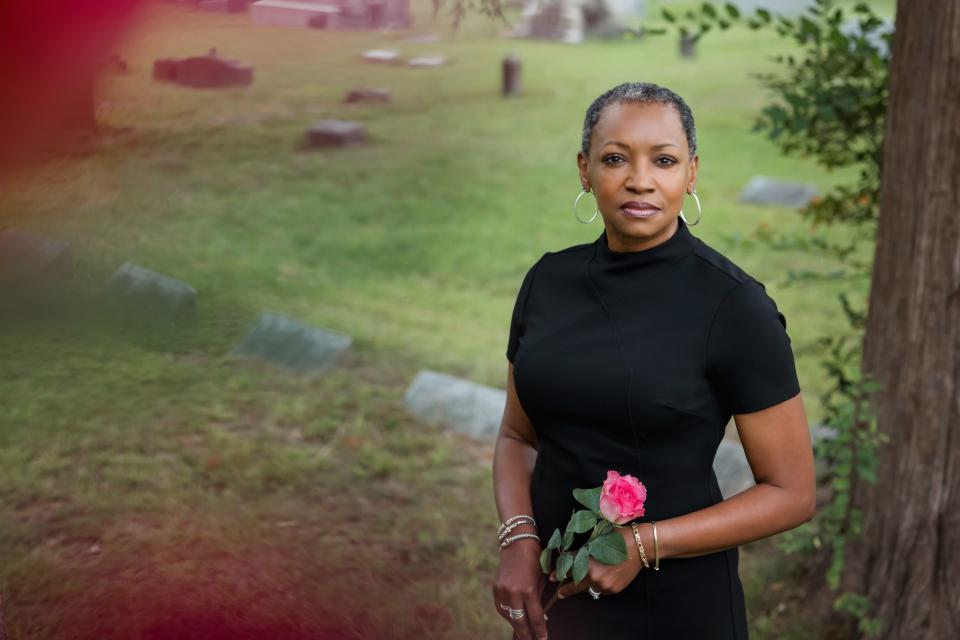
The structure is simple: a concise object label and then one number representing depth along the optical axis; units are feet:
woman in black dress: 5.70
